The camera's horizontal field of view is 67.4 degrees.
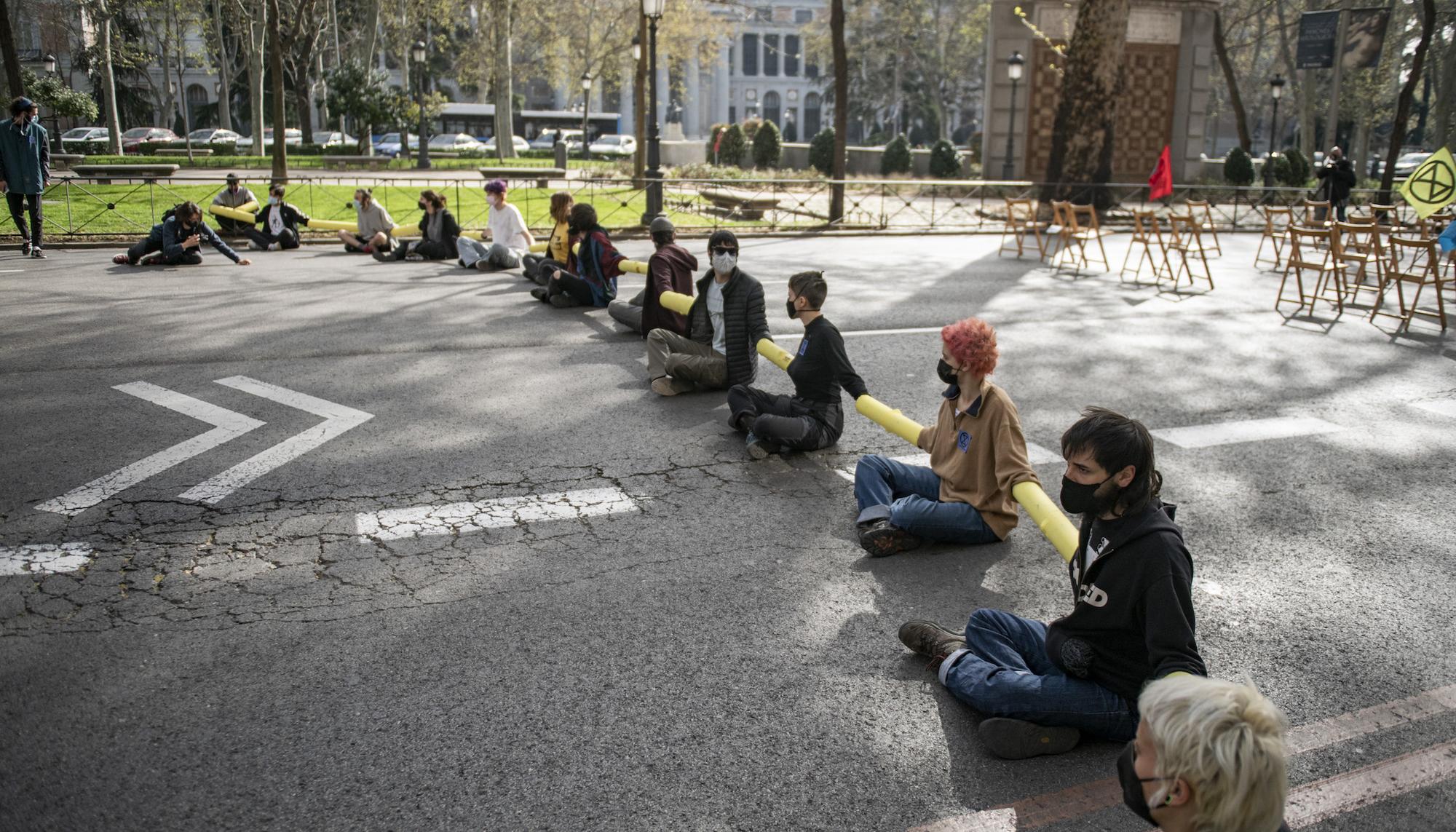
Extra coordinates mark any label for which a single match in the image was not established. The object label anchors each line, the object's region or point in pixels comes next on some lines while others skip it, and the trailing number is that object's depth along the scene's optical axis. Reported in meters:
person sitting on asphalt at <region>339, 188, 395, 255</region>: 16.84
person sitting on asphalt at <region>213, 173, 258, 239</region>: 17.88
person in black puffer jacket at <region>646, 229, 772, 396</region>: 7.86
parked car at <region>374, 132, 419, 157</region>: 52.53
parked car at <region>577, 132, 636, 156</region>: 58.62
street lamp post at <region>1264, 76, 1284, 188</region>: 31.79
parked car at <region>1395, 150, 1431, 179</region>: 47.31
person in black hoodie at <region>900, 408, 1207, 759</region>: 3.43
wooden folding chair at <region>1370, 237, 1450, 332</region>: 11.65
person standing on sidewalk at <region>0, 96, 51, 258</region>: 14.92
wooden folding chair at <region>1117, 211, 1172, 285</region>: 14.93
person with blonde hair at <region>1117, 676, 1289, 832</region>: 2.19
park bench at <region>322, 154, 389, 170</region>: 38.09
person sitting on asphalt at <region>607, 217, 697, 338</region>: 9.53
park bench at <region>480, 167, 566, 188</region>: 30.62
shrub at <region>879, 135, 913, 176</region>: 39.72
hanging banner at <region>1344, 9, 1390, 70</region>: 26.72
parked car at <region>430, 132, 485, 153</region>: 59.01
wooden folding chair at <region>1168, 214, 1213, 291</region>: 14.81
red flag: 18.10
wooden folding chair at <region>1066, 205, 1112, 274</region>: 16.42
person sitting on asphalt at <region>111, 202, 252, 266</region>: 14.97
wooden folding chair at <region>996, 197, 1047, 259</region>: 18.23
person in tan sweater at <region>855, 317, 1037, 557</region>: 5.26
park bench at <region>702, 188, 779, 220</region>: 25.52
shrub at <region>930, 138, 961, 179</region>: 37.22
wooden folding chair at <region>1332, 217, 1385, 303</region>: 12.02
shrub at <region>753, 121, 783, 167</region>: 42.00
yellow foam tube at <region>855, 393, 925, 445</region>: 6.15
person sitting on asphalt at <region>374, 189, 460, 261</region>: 16.12
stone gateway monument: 32.59
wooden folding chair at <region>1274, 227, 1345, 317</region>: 12.40
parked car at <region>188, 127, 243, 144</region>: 52.03
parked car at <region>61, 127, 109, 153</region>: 51.91
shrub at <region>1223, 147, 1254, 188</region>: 34.22
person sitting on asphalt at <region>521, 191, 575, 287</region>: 12.72
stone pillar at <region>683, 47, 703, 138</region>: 92.94
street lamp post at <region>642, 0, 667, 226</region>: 20.45
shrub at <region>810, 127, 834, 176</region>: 39.53
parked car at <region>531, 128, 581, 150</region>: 65.31
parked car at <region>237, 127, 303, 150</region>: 54.12
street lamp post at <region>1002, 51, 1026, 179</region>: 30.17
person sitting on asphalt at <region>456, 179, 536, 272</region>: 15.23
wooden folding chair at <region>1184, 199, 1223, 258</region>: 17.72
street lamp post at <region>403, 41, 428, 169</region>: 34.75
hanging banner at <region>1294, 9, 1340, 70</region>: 26.33
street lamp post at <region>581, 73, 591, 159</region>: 48.28
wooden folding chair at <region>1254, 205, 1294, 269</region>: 16.11
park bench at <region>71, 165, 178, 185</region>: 23.85
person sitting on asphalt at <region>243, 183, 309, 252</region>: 17.36
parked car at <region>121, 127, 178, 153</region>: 48.81
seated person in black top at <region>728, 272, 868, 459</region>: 6.66
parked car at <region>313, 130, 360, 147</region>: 55.34
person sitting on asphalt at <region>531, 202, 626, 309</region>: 11.99
